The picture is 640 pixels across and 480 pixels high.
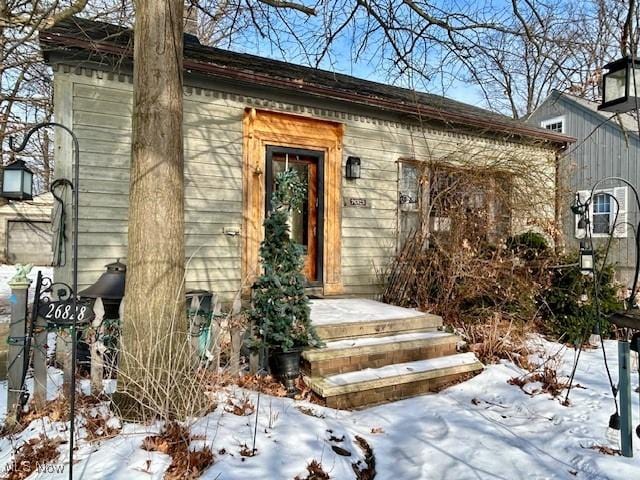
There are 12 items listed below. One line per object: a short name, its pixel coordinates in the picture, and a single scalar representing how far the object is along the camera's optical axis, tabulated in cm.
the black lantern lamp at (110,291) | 443
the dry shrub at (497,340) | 532
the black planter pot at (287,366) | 404
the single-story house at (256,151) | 512
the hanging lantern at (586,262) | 403
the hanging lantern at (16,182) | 279
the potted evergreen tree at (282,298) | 405
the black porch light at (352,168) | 699
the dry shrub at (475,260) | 607
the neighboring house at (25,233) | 1714
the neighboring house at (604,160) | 1348
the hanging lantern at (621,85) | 295
